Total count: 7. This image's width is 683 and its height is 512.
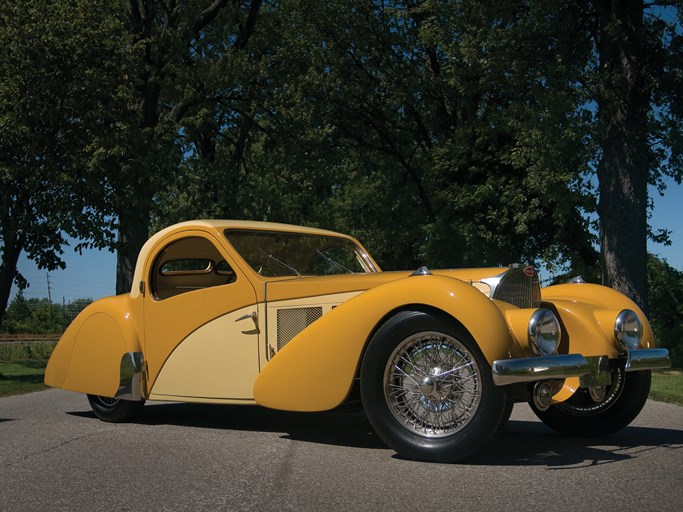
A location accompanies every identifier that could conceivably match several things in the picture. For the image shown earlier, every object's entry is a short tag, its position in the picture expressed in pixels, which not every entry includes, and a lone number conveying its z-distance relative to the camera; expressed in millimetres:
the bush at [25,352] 25891
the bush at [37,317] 53469
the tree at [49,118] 15516
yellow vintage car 4629
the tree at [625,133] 14367
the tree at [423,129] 18594
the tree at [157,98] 17125
